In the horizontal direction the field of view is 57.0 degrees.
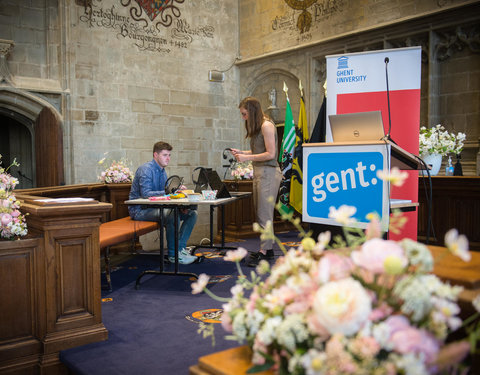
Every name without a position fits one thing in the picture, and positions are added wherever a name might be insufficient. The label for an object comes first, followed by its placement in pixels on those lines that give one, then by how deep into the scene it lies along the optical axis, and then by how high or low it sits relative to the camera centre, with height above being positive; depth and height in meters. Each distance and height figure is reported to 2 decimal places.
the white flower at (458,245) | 0.83 -0.15
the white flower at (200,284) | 1.06 -0.28
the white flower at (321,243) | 0.97 -0.17
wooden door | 7.21 +0.34
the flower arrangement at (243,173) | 6.77 -0.08
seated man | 4.52 -0.27
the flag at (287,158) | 6.60 +0.14
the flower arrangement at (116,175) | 5.61 -0.08
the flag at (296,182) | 6.39 -0.21
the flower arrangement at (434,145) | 4.86 +0.24
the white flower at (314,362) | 0.80 -0.36
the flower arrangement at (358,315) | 0.80 -0.29
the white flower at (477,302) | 0.86 -0.27
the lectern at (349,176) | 2.44 -0.05
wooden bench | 3.73 -0.57
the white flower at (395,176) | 0.91 -0.02
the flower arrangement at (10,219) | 2.37 -0.26
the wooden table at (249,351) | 1.07 -0.48
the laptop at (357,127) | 2.66 +0.25
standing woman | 4.38 +0.10
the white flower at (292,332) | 0.90 -0.34
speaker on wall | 8.94 +1.88
